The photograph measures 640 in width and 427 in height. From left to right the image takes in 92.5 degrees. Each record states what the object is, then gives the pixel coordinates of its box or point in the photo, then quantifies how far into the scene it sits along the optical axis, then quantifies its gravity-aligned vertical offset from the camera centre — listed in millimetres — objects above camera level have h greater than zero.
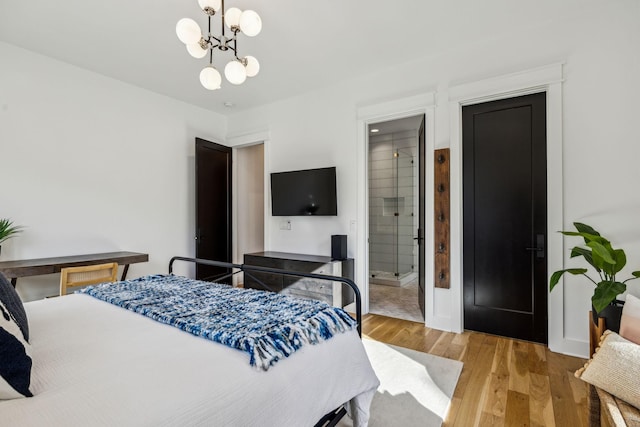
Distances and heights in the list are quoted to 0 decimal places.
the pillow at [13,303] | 1125 -356
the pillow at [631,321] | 1326 -494
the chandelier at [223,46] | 1873 +1114
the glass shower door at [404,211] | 5312 +19
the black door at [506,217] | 2660 -49
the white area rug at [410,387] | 1718 -1153
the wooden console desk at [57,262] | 2432 -436
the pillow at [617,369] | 1121 -613
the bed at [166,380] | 759 -490
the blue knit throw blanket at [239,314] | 1105 -465
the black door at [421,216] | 3390 -47
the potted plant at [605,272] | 1872 -411
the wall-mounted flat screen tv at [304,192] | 3660 +253
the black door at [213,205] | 4158 +113
